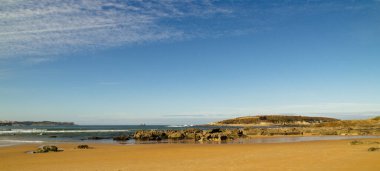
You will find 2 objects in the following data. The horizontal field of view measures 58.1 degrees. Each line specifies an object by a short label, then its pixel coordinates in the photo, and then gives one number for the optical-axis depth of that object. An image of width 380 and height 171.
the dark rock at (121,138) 51.78
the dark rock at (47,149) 30.28
